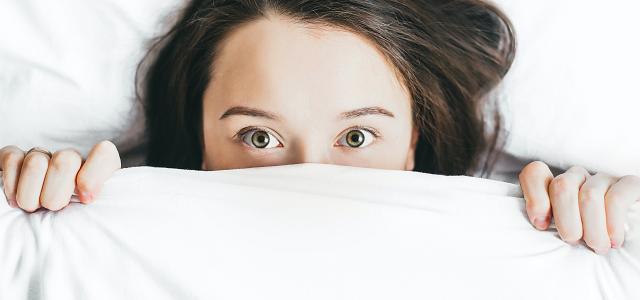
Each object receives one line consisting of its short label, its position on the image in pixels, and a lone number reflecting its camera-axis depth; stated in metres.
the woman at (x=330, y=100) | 0.84
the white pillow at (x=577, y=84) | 1.13
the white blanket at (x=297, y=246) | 0.76
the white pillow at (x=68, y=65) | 1.15
